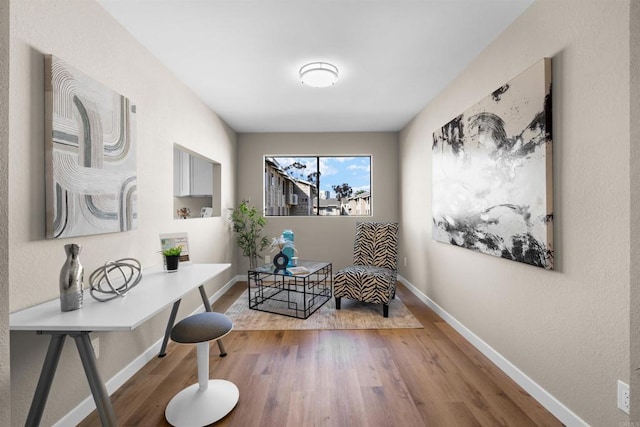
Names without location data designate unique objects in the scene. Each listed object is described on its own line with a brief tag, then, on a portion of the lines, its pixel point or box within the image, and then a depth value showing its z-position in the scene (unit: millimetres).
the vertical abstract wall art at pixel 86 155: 1528
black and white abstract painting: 1766
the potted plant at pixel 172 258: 2291
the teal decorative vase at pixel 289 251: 3567
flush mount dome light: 2628
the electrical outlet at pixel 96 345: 1834
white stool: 1703
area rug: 3045
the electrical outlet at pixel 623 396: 1353
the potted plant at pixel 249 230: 4695
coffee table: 3381
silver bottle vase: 1400
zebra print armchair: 3357
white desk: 1209
